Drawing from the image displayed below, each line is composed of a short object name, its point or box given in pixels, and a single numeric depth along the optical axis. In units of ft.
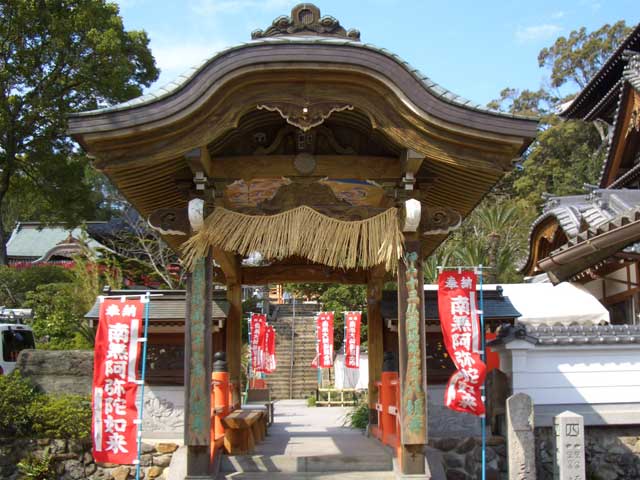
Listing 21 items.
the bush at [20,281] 87.10
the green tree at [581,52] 147.64
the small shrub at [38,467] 32.37
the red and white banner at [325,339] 82.12
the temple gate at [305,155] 22.82
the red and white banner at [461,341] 25.71
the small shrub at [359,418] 44.93
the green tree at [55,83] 81.71
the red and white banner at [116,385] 24.95
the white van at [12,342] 58.18
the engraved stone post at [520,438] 25.27
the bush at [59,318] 69.41
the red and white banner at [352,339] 77.77
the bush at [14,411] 33.55
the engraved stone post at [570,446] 25.25
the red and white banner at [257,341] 62.18
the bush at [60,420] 33.24
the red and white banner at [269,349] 70.49
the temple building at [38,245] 137.28
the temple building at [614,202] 48.44
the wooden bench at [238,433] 27.48
